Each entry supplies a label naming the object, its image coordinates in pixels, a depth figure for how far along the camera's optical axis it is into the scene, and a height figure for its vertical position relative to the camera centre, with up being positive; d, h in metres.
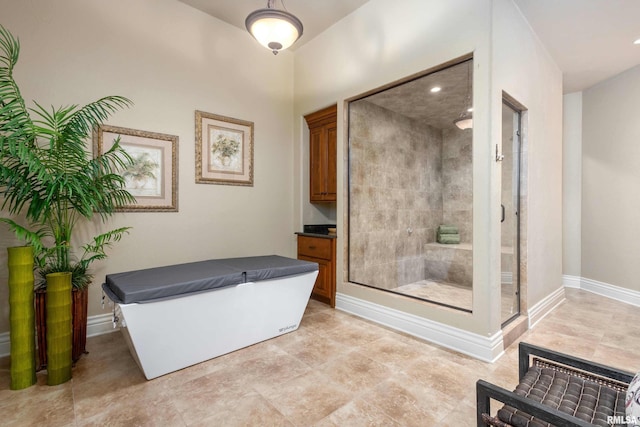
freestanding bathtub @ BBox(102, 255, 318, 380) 1.91 -0.70
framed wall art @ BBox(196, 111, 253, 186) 3.34 +0.73
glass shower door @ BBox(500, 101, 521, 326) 2.66 -0.04
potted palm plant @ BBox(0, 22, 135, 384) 1.90 +0.23
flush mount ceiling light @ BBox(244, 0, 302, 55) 2.30 +1.48
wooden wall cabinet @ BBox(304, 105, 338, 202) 3.72 +0.76
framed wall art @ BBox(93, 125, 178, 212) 2.79 +0.48
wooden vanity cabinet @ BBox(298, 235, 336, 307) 3.56 -0.62
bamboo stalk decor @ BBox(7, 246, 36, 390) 1.91 -0.69
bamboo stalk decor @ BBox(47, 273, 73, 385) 1.96 -0.80
